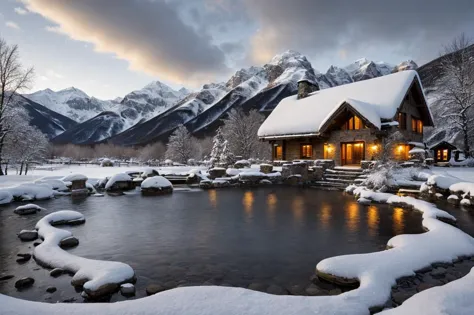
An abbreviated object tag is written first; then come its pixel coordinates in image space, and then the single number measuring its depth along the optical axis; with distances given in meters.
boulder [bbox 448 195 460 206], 13.45
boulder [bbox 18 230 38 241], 8.98
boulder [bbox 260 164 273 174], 26.33
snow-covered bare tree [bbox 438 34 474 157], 28.47
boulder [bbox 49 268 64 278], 6.14
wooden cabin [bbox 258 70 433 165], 23.11
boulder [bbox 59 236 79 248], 8.24
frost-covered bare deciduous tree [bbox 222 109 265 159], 45.66
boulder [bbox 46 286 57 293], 5.41
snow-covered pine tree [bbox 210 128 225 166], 32.48
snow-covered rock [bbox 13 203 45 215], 12.98
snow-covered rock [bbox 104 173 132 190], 21.69
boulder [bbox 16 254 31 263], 7.08
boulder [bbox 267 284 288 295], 5.29
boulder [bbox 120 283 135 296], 5.25
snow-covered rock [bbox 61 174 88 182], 19.48
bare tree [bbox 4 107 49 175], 28.28
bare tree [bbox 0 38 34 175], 27.38
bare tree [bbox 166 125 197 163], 61.32
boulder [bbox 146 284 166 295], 5.33
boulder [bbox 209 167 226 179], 26.27
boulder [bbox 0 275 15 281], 6.06
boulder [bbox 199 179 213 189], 23.22
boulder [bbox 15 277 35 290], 5.66
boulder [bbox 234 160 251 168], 30.52
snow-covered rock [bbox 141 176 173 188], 20.20
